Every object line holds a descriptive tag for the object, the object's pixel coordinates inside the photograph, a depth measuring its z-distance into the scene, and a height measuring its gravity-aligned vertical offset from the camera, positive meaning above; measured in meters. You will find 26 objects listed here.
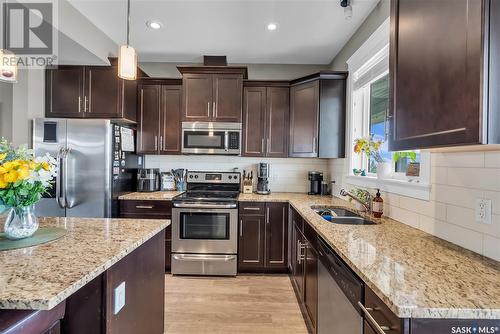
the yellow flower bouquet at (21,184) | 1.14 -0.10
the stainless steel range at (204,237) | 3.05 -0.85
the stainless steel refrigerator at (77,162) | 2.76 +0.00
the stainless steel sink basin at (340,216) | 2.13 -0.43
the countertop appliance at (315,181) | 3.52 -0.21
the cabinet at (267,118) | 3.44 +0.61
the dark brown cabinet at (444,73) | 0.79 +0.34
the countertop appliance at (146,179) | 3.44 -0.21
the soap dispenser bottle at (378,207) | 2.00 -0.31
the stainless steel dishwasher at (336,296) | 1.14 -0.66
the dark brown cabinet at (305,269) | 1.92 -0.89
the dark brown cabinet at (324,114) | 3.12 +0.63
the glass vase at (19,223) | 1.27 -0.30
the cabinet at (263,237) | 3.12 -0.85
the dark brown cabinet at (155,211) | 3.10 -0.56
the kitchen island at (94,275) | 0.85 -0.41
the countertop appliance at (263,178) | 3.52 -0.18
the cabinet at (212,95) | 3.30 +0.87
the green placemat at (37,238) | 1.22 -0.39
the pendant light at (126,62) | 1.76 +0.68
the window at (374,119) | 1.83 +0.49
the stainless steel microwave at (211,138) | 3.33 +0.33
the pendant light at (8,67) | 2.12 +0.78
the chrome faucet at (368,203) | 2.19 -0.30
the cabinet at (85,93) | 3.03 +0.80
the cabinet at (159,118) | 3.45 +0.59
